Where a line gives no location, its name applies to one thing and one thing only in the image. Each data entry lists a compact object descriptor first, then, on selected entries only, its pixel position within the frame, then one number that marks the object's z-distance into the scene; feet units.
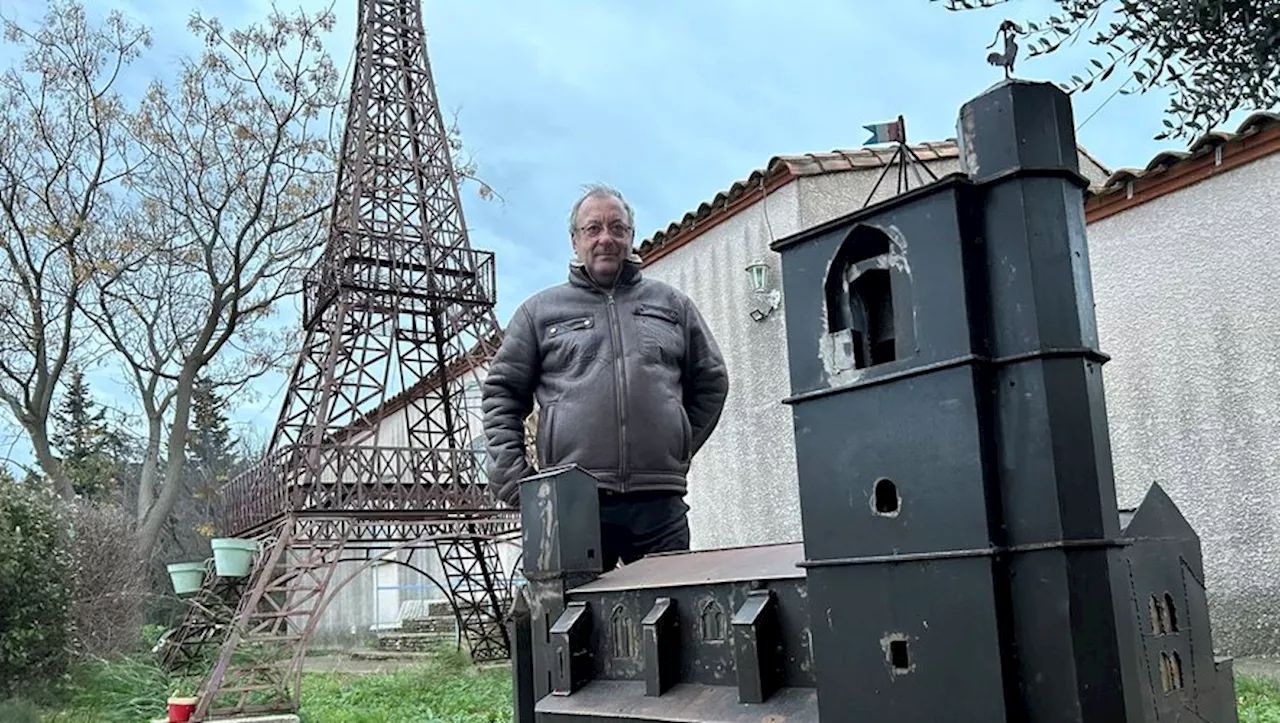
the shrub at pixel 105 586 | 38.91
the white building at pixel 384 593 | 70.38
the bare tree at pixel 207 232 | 56.44
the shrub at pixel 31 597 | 31.07
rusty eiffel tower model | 37.42
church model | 5.17
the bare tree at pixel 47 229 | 54.60
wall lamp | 32.99
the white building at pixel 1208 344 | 22.27
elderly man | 10.24
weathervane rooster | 5.94
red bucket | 32.09
